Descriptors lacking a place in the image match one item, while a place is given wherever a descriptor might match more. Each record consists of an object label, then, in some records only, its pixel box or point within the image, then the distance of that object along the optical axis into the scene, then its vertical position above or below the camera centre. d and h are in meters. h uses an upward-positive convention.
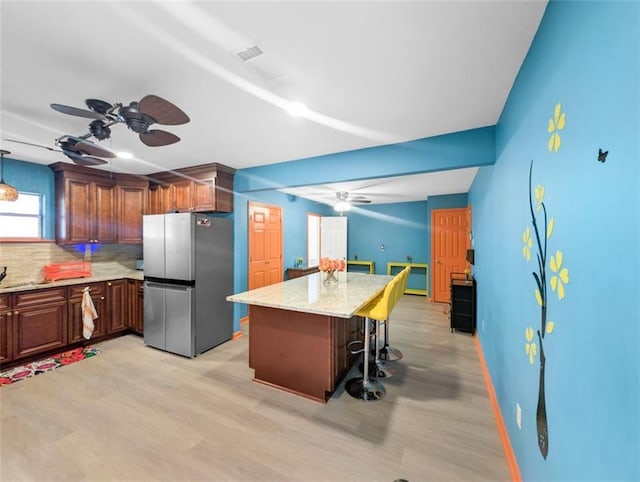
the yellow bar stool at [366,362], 2.40 -1.18
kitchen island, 2.38 -0.93
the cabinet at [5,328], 2.94 -0.99
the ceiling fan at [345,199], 5.26 +0.86
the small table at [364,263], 7.40 -0.67
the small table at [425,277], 6.70 -0.95
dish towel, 3.51 -1.00
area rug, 2.81 -1.45
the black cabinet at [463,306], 4.09 -1.03
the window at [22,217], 3.34 +0.30
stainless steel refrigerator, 3.34 -0.57
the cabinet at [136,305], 3.93 -0.98
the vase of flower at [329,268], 3.17 -0.35
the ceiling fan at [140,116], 1.54 +0.78
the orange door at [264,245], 4.52 -0.10
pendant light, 2.98 +0.54
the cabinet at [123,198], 3.63 +0.63
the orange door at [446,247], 5.86 -0.16
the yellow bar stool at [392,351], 3.09 -1.41
